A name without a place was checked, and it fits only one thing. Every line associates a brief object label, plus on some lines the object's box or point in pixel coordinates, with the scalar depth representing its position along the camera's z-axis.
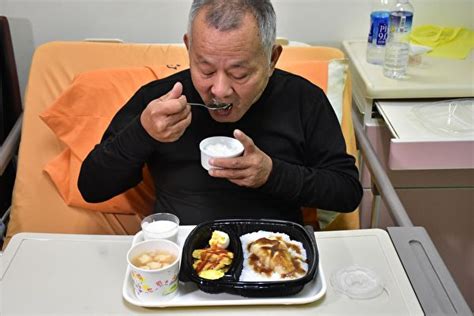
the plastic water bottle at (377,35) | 2.07
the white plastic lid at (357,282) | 1.15
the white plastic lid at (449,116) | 1.79
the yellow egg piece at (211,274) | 1.13
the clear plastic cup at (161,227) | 1.27
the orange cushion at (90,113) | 1.79
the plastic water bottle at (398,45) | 2.01
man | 1.32
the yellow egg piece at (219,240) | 1.24
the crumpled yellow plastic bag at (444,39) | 2.22
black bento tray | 1.11
